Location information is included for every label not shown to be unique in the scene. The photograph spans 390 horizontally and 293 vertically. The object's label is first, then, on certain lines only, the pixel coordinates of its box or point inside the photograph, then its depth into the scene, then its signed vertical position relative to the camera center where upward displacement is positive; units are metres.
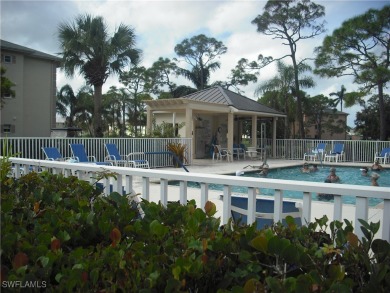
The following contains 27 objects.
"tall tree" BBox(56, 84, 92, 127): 41.56 +3.89
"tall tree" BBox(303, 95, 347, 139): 37.42 +2.27
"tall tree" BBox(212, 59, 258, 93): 36.91 +6.20
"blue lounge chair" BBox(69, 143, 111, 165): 12.44 -0.53
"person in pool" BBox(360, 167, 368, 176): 14.21 -1.27
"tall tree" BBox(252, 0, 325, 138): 28.44 +8.99
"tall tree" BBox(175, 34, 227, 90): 38.53 +8.66
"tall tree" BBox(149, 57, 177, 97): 38.28 +6.53
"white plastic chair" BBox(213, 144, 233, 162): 19.71 -0.86
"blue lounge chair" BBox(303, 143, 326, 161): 22.19 -0.88
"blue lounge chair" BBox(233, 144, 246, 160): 21.88 -0.73
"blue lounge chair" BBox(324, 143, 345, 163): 21.88 -0.84
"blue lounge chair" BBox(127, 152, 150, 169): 13.69 -0.90
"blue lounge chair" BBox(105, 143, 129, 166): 13.28 -0.70
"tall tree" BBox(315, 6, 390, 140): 23.95 +6.00
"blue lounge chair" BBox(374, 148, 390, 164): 20.75 -0.95
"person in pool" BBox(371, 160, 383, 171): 17.36 -1.30
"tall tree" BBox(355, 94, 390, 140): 34.56 +1.88
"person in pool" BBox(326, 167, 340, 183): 11.42 -1.19
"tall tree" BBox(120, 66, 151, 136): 38.03 +4.96
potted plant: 15.93 -0.55
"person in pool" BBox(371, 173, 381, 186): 9.50 -1.03
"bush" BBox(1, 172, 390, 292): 1.13 -0.42
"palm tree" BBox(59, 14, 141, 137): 19.55 +4.68
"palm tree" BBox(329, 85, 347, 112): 55.34 +6.53
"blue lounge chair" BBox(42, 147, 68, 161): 11.77 -0.55
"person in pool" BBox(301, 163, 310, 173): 16.16 -1.34
